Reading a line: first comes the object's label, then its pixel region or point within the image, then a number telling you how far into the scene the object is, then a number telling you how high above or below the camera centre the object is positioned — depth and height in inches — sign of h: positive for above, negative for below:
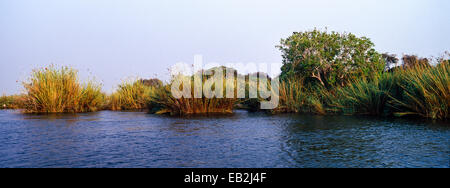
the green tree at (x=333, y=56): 677.3 +88.4
